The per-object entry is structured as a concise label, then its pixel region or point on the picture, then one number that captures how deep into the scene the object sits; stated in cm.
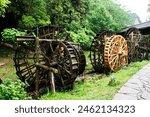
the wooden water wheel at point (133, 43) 1882
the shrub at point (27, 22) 1781
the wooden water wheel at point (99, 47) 1673
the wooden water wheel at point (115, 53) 1550
